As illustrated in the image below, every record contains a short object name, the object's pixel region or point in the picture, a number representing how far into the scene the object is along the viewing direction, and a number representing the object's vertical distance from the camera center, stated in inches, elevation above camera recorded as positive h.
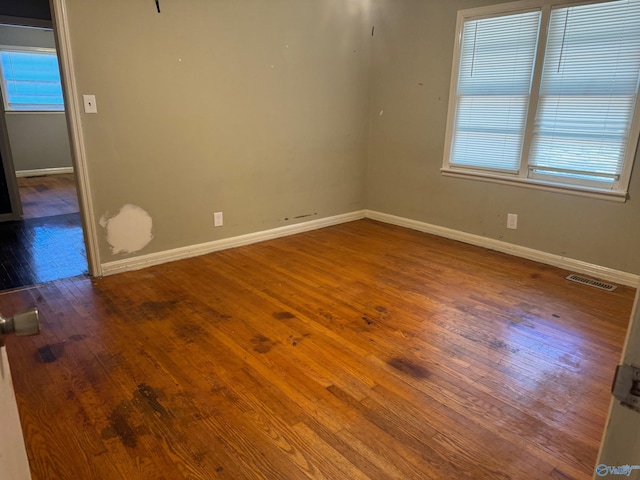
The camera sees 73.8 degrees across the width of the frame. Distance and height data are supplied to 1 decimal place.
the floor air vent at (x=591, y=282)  123.4 -44.9
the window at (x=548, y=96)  119.5 +9.0
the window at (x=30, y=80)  276.5 +24.9
